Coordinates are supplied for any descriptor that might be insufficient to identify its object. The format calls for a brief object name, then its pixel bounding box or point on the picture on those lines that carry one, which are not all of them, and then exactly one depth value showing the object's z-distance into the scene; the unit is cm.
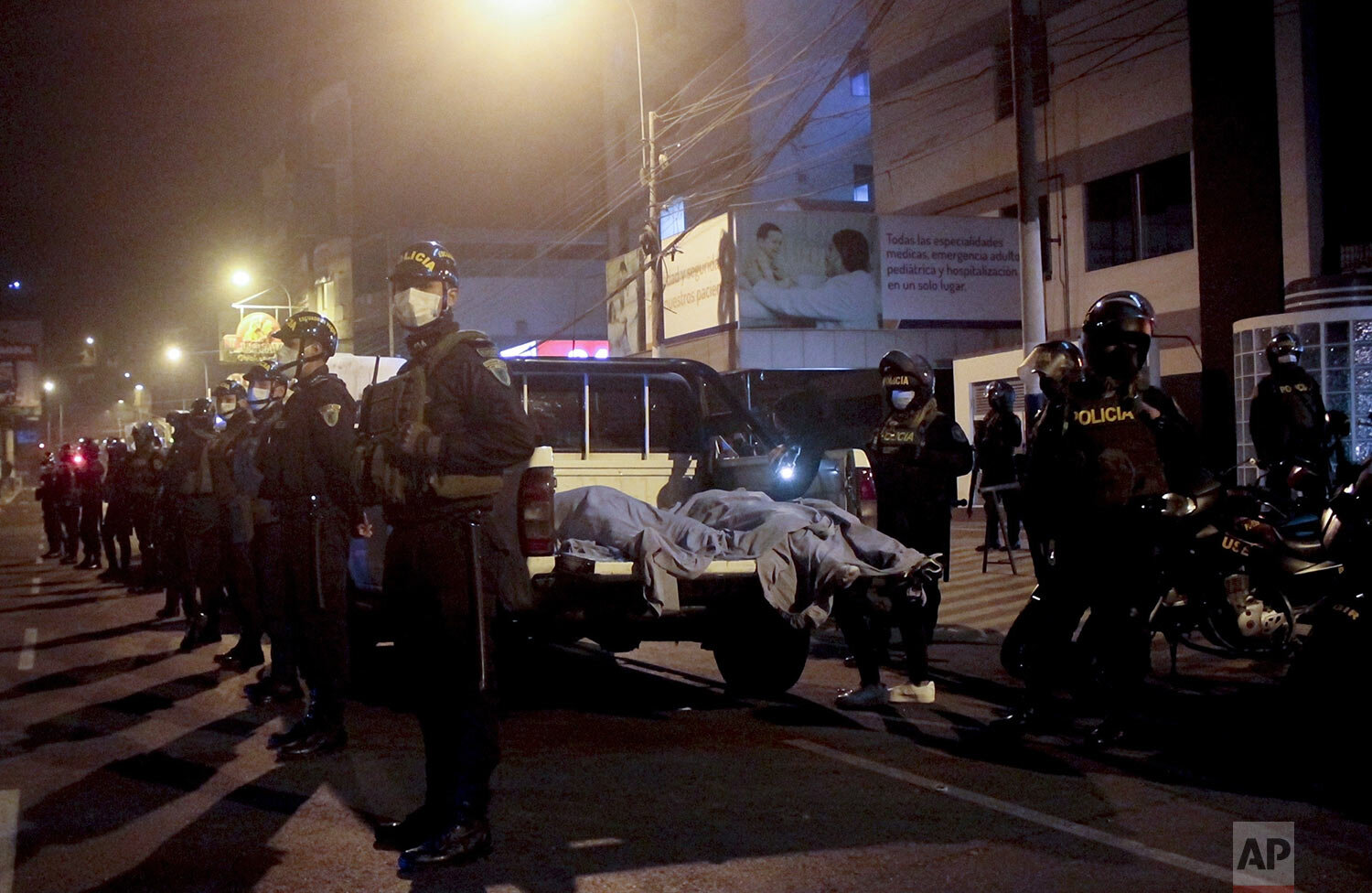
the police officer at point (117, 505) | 1620
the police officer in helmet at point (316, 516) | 607
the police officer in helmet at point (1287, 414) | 976
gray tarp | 627
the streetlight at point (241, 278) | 3940
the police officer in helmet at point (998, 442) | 1214
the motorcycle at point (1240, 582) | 692
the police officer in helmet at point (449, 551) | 431
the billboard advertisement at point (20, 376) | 7381
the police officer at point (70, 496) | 1906
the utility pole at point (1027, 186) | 1216
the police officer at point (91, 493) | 1831
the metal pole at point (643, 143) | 2120
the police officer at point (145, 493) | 1450
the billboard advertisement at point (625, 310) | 2797
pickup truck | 625
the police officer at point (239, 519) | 857
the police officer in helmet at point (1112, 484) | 572
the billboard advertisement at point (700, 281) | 2105
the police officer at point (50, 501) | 2020
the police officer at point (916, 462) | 784
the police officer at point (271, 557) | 666
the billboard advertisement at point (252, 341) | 4488
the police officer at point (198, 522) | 1009
